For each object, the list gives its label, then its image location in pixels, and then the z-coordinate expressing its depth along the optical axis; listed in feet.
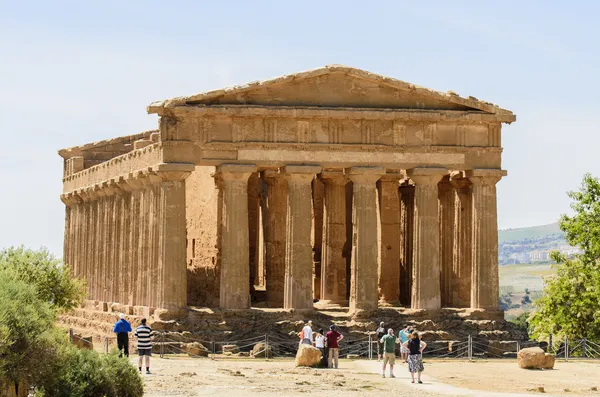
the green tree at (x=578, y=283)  240.32
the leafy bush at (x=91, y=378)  124.98
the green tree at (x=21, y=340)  120.06
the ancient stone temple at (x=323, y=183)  199.11
